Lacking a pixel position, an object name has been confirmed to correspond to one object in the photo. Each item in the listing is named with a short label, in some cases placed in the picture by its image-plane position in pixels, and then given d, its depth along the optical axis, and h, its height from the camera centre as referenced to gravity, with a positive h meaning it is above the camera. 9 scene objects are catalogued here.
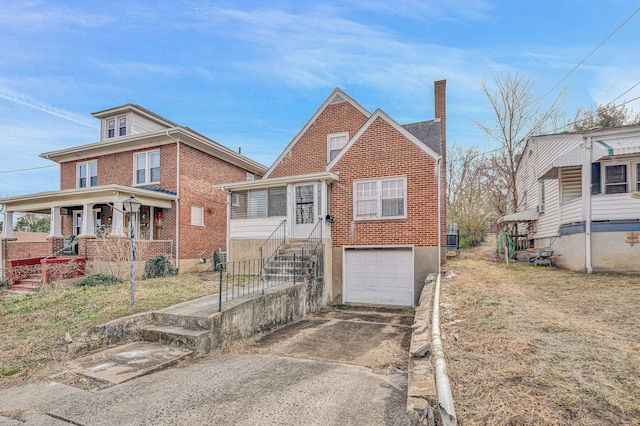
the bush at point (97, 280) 11.20 -2.14
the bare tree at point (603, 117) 20.91 +6.54
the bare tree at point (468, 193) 22.69 +1.90
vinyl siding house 10.11 +0.59
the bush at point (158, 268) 13.56 -2.04
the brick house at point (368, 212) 11.51 +0.29
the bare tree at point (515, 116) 18.95 +6.16
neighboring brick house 14.14 +1.19
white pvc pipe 2.81 -1.67
